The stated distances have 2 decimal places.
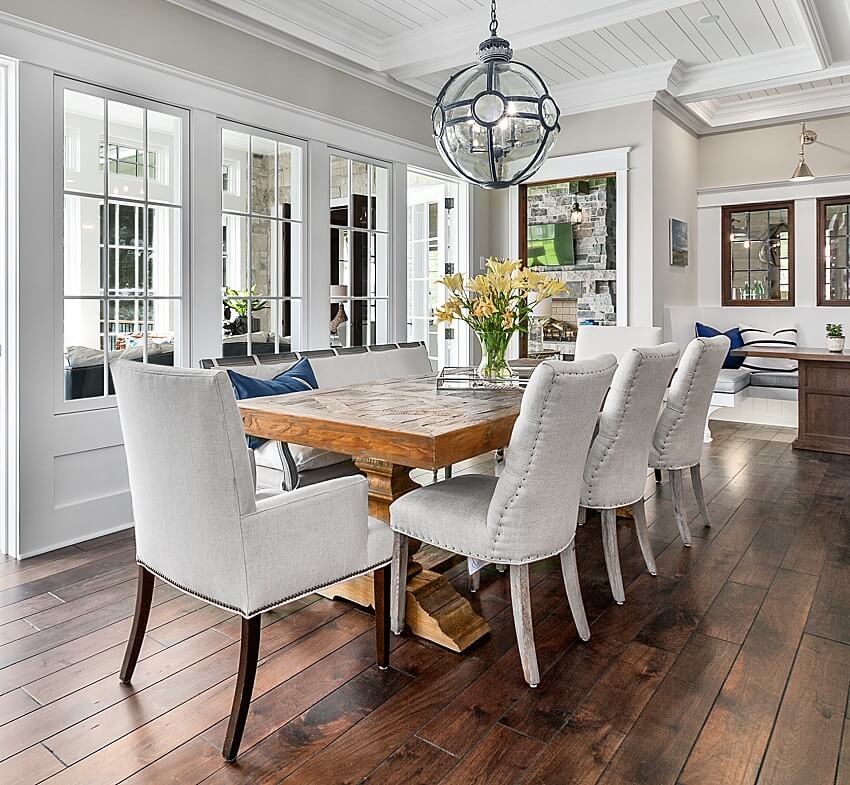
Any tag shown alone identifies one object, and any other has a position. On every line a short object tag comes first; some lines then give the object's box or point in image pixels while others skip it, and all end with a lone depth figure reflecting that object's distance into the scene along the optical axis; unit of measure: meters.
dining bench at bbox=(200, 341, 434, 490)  2.96
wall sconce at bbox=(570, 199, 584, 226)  6.10
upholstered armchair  1.62
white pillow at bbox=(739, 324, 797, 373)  6.44
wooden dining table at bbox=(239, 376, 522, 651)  2.01
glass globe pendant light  2.76
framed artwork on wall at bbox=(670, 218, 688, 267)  6.26
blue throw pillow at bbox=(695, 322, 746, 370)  6.66
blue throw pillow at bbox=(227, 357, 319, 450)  2.97
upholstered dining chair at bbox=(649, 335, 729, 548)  3.11
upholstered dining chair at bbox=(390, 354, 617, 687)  1.92
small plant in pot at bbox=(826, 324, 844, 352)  5.27
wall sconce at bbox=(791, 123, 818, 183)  6.12
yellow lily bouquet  2.85
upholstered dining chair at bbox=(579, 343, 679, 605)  2.47
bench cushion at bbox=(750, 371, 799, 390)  6.17
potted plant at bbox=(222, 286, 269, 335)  4.04
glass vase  2.97
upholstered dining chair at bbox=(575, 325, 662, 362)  4.37
